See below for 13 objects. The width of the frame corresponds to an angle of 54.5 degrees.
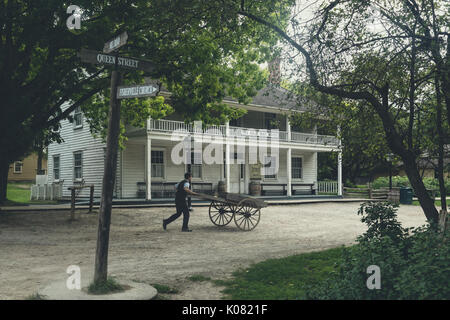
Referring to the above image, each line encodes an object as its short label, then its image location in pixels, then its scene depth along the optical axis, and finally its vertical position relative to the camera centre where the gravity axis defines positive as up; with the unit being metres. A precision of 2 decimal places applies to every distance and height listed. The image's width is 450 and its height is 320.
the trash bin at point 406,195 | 27.52 -1.21
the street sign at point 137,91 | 5.85 +1.15
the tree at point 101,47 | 10.52 +3.52
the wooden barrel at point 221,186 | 27.02 -0.69
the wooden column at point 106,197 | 6.01 -0.31
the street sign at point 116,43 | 6.00 +1.88
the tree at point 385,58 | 7.91 +2.31
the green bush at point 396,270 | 4.62 -1.10
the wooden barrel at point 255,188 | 28.64 -0.82
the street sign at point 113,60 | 6.16 +1.66
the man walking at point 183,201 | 13.27 -0.78
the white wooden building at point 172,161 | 24.56 +0.97
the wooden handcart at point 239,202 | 14.05 -0.85
